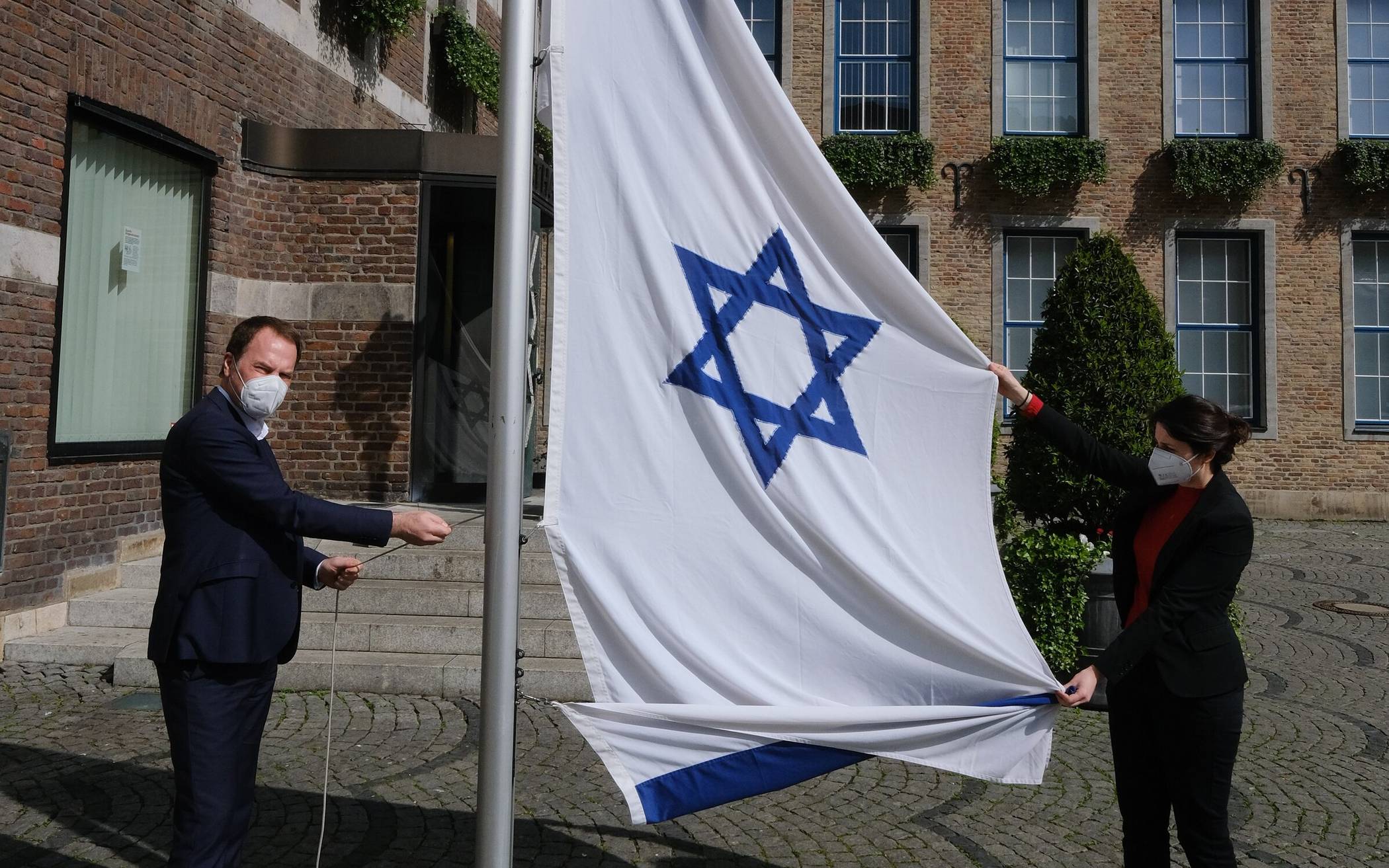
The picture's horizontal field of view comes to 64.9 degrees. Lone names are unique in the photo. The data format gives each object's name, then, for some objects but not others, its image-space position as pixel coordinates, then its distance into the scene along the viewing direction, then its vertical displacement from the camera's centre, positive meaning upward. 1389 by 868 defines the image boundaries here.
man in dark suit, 3.06 -0.31
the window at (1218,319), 19.08 +3.15
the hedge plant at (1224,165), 18.48 +5.67
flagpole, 2.92 +0.08
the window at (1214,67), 19.25 +7.61
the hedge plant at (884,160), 19.03 +5.77
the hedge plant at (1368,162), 18.33 +5.72
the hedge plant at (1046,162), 18.66 +5.70
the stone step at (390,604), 7.40 -0.85
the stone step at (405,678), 6.50 -1.18
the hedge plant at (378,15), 11.18 +4.81
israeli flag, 2.96 +0.08
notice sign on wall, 8.44 +1.73
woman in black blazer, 3.30 -0.48
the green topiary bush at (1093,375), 7.66 +0.86
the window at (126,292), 7.88 +1.41
